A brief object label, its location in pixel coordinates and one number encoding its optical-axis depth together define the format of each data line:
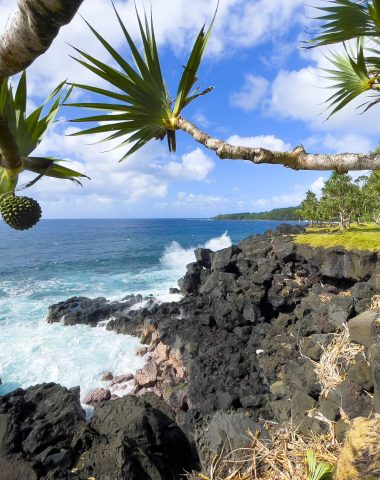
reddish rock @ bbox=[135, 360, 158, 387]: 13.91
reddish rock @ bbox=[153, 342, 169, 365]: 15.33
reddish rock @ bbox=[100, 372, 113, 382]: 14.60
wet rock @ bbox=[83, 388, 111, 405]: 12.97
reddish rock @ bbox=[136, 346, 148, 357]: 16.82
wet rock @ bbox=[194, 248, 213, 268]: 27.70
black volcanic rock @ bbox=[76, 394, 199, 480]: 6.17
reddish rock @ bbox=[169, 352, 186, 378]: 14.16
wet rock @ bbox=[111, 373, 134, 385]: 14.31
